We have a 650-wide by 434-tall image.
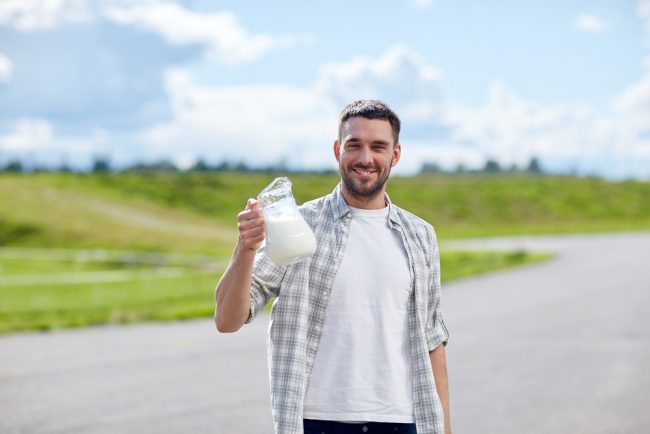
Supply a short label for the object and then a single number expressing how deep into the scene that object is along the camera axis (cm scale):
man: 290
